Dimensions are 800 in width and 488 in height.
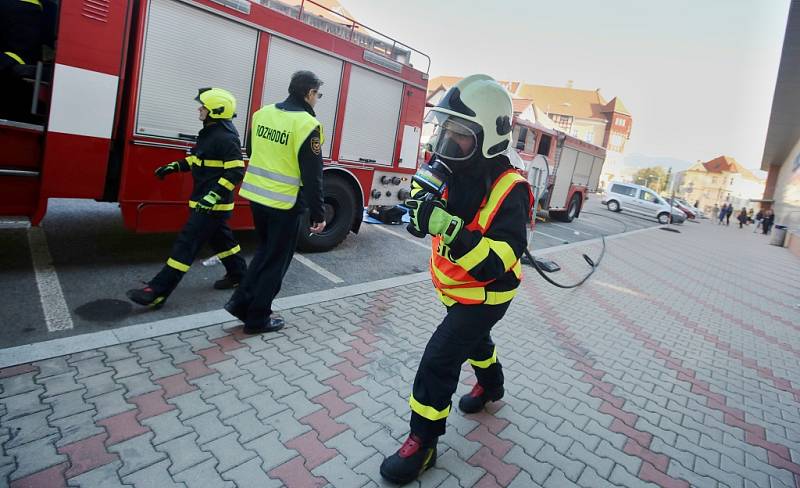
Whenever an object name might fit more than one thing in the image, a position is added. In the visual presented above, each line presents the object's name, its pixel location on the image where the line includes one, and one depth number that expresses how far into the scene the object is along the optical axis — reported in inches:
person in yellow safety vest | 135.8
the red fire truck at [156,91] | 156.5
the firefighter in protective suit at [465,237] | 83.2
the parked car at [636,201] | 1005.8
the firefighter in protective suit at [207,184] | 150.6
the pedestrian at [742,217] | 1395.2
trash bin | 895.2
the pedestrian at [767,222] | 1199.9
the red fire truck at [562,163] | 525.3
